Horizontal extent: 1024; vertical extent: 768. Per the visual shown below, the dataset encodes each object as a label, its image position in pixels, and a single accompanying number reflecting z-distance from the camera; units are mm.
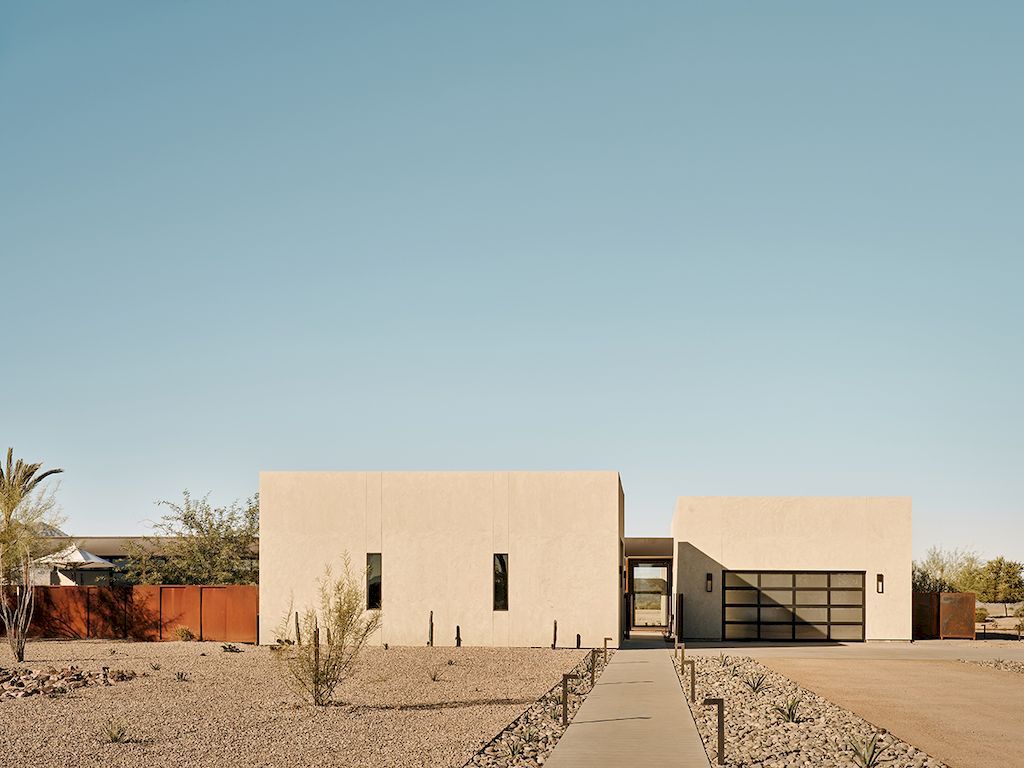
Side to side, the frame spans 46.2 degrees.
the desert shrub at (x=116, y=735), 14906
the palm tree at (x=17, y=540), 26453
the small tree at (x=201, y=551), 48688
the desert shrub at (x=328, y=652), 17812
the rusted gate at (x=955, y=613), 39156
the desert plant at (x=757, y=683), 21223
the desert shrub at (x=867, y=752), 13664
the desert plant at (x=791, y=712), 17234
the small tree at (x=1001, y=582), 68062
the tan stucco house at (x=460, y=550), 31828
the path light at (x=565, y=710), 15884
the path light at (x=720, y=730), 12875
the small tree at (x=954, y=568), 65125
